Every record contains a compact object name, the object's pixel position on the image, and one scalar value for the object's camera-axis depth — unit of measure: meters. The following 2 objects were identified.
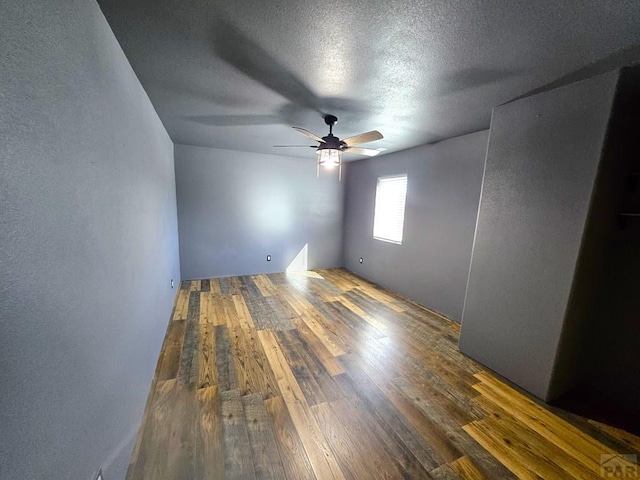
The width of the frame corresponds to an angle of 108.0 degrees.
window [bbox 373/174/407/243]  3.85
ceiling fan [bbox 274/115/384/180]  2.28
